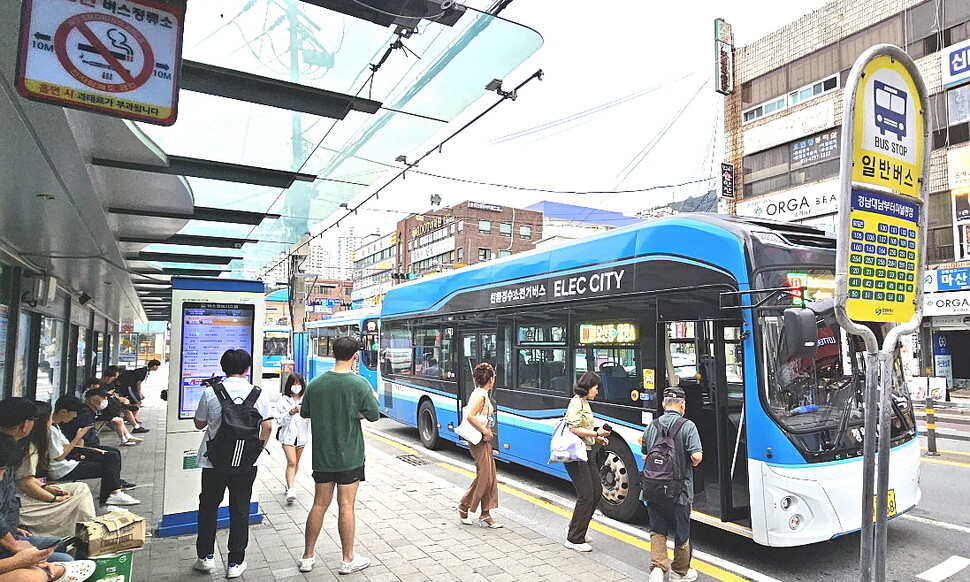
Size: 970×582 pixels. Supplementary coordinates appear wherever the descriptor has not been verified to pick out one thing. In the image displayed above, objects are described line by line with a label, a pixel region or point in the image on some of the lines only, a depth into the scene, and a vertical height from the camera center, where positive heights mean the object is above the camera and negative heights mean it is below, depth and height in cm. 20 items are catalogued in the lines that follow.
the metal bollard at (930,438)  1031 -185
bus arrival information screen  597 -16
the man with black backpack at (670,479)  450 -115
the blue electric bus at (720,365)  495 -35
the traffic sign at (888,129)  265 +96
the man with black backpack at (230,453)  465 -104
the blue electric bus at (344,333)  1639 -33
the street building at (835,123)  2011 +862
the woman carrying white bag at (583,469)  534 -130
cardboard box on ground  388 -141
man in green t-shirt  467 -92
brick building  6022 +1014
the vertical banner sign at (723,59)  2769 +1310
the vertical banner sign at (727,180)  2745 +710
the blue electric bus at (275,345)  3322 -115
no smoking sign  293 +143
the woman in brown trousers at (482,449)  592 -124
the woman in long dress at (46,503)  449 -143
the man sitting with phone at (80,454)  605 -152
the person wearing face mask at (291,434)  712 -133
